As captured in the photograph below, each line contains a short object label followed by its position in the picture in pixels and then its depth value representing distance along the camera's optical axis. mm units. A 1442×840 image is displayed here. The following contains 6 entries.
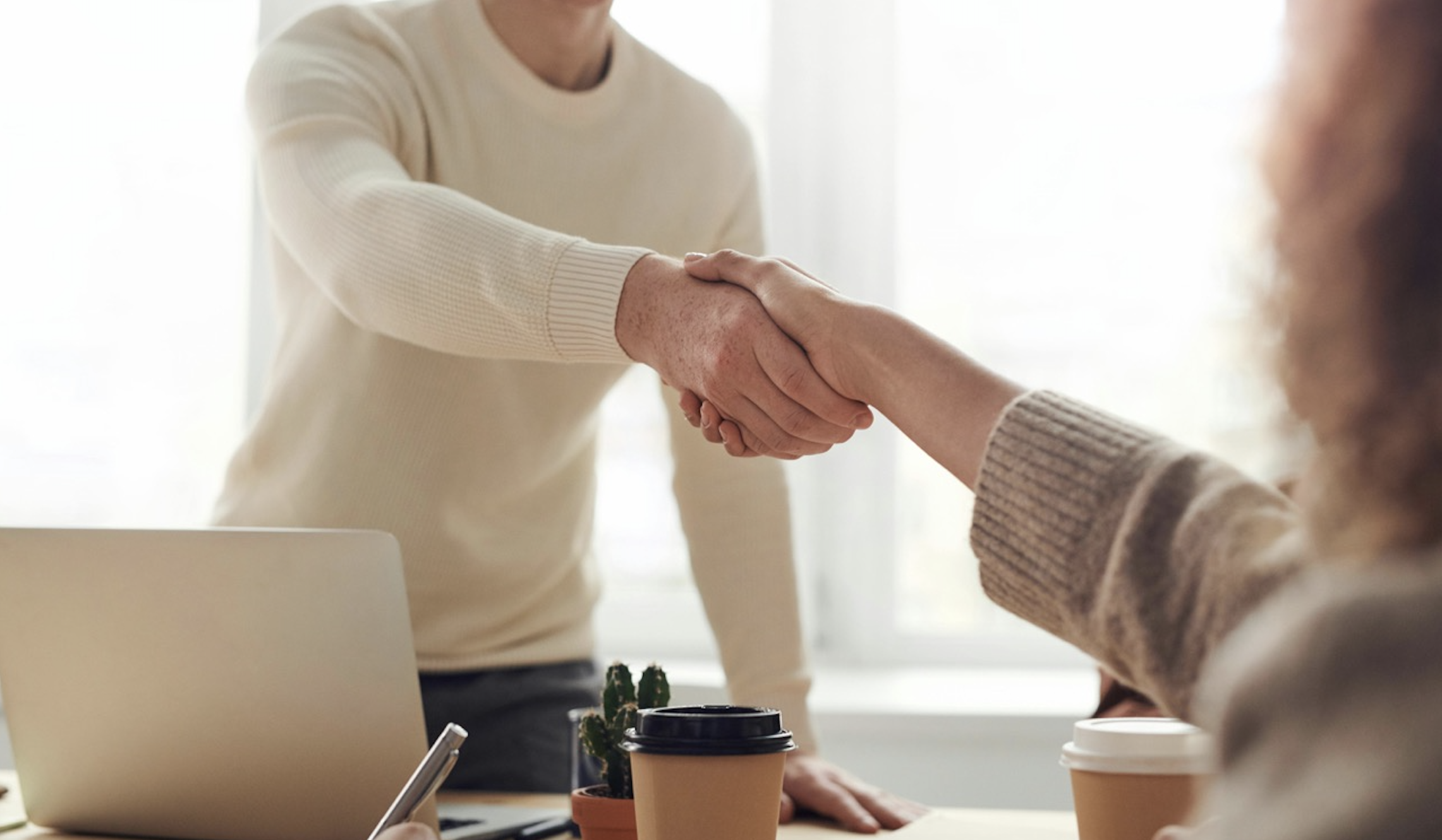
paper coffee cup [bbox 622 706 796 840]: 870
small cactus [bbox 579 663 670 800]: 1023
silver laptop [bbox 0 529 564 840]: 1034
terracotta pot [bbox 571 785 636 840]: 1000
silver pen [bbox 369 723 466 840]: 939
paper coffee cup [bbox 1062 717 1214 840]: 864
